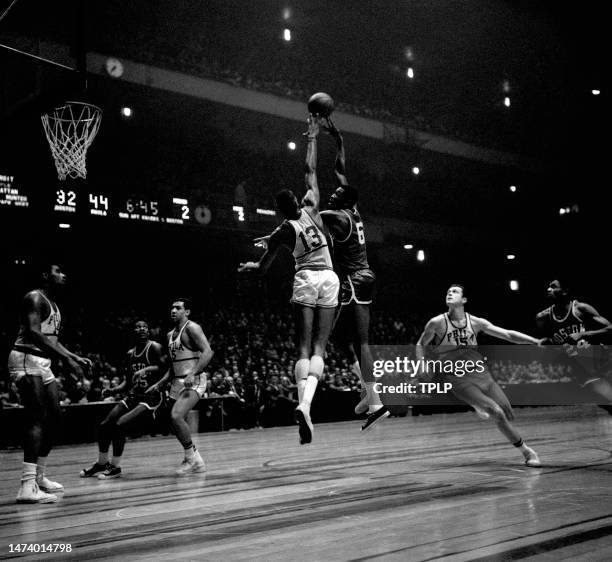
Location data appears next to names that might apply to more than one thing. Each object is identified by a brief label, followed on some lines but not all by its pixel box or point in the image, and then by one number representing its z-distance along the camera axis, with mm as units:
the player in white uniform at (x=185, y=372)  9078
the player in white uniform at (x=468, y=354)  8547
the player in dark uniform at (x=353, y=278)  7082
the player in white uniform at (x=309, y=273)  6578
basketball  6531
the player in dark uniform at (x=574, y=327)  9719
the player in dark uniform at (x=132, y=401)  9023
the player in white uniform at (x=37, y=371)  6812
